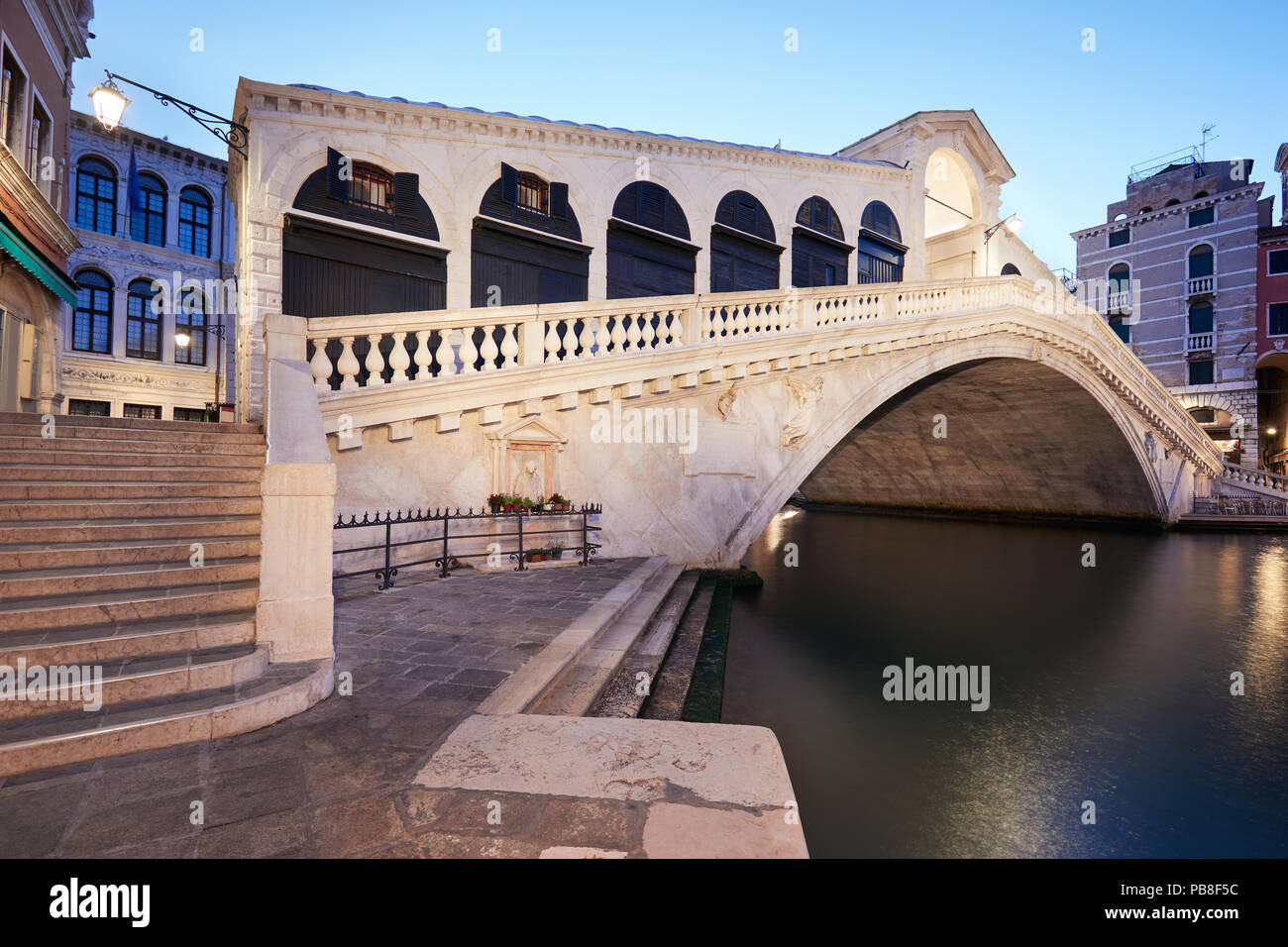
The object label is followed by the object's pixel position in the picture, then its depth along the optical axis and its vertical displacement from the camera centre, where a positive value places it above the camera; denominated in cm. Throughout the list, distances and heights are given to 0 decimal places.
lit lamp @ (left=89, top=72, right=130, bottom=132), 834 +518
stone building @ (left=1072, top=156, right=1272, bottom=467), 2872 +1031
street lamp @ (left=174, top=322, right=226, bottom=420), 2130 +504
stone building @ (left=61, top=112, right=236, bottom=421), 1997 +678
